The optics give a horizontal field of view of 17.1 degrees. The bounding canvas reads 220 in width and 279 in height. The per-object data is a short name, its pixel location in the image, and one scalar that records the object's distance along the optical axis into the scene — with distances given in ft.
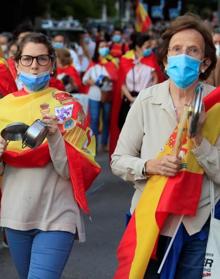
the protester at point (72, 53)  46.30
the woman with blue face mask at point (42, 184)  11.69
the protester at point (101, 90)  39.11
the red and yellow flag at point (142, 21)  68.37
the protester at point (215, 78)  17.72
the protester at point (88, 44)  60.31
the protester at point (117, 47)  50.96
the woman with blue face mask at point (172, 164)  10.25
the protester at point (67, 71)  33.85
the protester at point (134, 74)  35.04
